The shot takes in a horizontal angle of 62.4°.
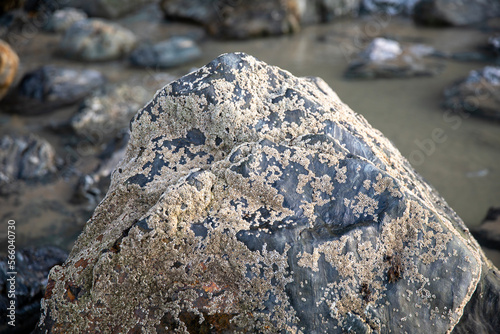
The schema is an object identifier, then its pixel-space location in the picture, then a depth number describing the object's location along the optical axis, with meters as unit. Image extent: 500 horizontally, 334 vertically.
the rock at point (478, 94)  5.44
